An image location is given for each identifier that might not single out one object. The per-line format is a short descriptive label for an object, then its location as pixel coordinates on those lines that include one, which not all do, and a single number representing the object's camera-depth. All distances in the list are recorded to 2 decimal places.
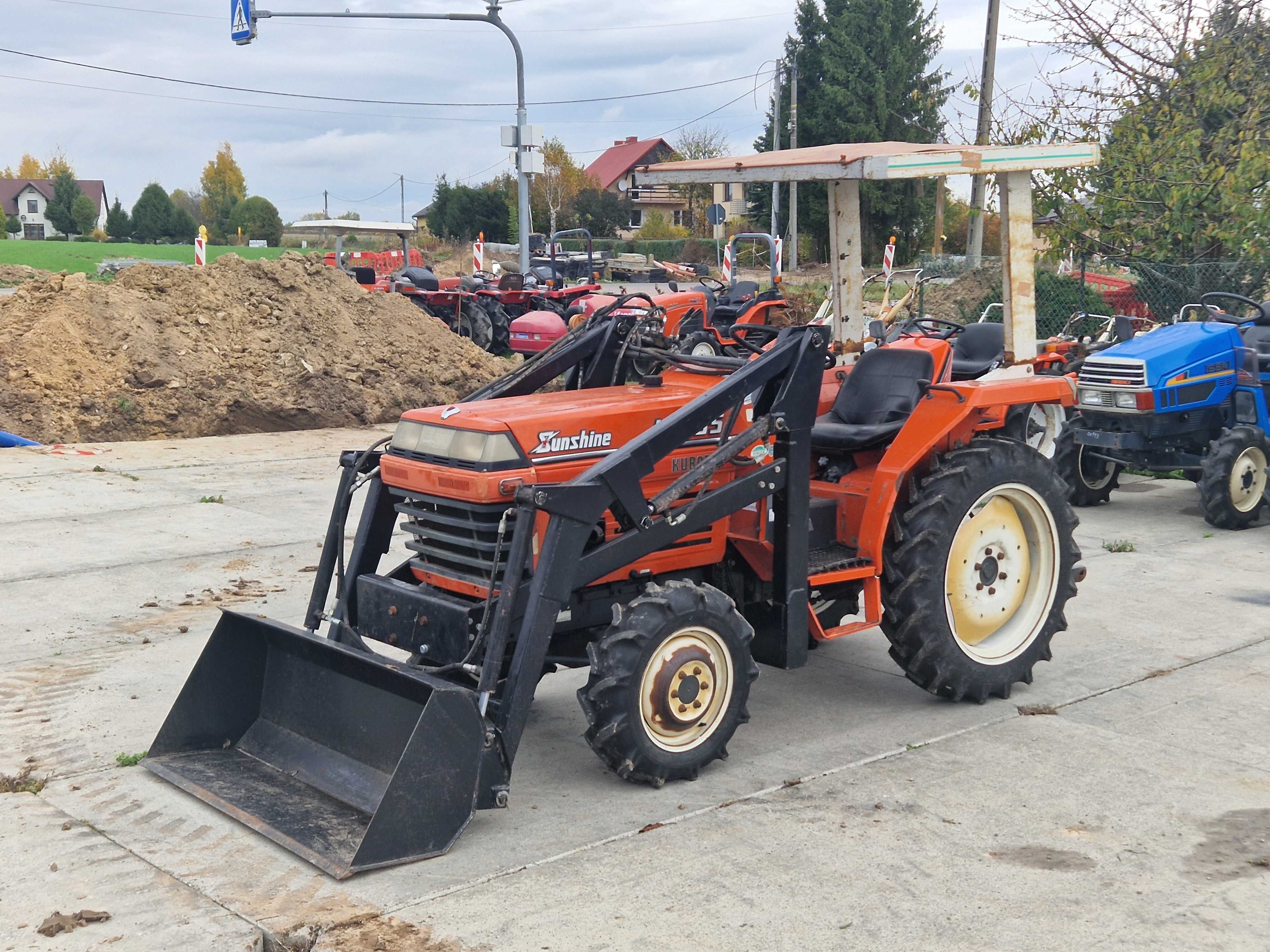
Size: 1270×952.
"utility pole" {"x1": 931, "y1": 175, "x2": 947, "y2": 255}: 31.11
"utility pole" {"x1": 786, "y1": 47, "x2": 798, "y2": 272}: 36.34
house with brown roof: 93.81
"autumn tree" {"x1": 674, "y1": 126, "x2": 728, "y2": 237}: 54.69
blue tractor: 9.55
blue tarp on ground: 12.75
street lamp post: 21.75
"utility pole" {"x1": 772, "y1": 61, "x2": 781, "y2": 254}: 39.34
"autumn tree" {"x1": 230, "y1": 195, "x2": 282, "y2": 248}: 71.62
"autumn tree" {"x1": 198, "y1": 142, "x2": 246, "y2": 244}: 93.00
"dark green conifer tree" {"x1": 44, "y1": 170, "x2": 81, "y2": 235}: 79.88
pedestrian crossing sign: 21.98
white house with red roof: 70.06
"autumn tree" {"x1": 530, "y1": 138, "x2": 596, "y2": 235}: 60.00
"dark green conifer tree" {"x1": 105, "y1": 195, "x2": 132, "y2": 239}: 74.69
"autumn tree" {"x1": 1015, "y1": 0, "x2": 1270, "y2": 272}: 14.18
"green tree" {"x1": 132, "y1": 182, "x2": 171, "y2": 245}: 73.88
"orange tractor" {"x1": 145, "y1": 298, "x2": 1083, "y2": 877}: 4.50
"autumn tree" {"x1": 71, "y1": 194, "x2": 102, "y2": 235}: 80.19
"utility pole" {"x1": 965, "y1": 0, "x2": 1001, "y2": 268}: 13.70
